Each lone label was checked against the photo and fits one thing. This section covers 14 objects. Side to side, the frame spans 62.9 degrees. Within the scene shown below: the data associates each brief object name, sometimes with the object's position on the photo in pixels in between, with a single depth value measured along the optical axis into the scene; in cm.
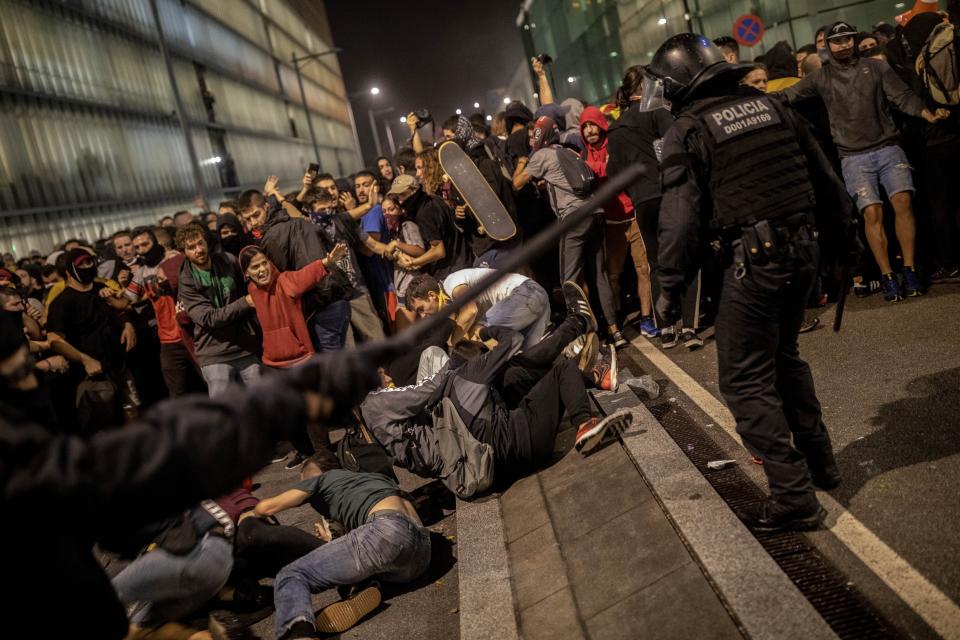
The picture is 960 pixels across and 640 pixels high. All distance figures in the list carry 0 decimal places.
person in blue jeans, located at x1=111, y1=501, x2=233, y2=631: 400
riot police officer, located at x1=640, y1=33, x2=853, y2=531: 354
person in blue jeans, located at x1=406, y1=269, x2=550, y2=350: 600
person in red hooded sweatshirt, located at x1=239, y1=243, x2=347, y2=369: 654
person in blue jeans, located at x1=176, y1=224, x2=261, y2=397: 654
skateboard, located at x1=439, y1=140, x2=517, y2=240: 747
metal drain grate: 278
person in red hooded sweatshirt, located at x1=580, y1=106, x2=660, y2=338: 765
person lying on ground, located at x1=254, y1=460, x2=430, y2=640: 406
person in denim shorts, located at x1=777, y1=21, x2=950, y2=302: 652
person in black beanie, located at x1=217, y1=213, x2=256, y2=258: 844
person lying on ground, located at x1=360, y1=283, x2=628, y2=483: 514
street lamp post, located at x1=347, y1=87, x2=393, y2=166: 4749
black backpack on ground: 518
